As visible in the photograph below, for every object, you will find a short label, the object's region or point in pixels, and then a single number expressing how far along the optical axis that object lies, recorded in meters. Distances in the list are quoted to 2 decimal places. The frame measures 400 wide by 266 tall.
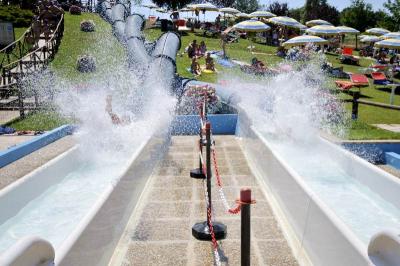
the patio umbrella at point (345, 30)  27.14
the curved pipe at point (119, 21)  22.42
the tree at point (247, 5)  78.19
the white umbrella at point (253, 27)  25.54
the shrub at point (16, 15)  28.62
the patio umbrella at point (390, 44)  21.06
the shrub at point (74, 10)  33.53
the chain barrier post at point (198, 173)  7.34
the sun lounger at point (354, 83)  17.10
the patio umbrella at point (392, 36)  24.36
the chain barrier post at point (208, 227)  4.91
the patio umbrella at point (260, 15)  33.06
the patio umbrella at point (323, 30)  25.28
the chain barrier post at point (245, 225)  2.82
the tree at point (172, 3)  53.22
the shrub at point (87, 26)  26.97
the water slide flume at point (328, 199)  3.72
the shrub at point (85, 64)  18.41
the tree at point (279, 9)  42.19
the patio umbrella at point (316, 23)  34.16
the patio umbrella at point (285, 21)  28.80
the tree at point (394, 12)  38.81
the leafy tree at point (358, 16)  46.12
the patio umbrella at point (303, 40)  21.64
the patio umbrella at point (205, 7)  32.38
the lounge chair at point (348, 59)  26.83
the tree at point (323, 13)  49.44
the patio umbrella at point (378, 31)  33.62
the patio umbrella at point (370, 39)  30.89
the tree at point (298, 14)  59.95
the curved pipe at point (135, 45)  14.64
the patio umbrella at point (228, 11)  35.49
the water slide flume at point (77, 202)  4.01
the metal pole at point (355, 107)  11.60
